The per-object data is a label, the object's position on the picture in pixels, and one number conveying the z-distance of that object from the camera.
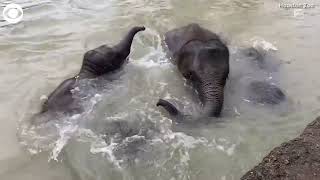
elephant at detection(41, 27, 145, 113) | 6.50
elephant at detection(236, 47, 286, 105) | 6.74
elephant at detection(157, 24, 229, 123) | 6.27
